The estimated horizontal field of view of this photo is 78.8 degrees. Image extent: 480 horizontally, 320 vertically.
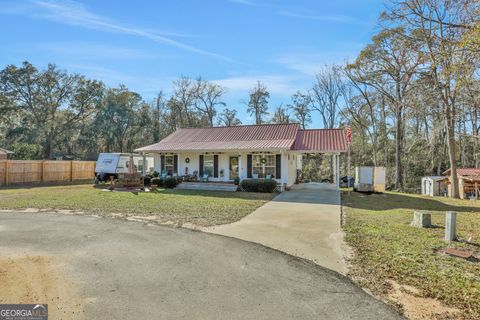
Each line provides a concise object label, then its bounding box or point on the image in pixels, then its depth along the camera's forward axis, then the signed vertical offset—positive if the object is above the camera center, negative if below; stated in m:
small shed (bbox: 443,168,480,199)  19.26 -1.09
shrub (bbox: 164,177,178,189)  18.27 -1.07
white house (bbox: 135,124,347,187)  17.72 +0.95
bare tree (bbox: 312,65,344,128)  33.28 +8.63
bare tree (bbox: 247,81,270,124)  38.00 +8.33
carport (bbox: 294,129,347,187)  17.11 +1.54
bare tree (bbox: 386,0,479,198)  7.31 +3.95
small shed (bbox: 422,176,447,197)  21.95 -1.45
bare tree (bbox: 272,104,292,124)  37.75 +6.58
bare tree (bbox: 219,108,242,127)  40.59 +6.75
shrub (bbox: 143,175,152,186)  19.72 -1.03
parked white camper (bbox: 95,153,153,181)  21.66 -0.03
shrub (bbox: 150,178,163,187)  18.77 -1.10
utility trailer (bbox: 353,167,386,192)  17.47 -0.80
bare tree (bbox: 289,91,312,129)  37.00 +7.26
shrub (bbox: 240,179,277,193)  16.11 -1.09
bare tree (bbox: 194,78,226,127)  38.97 +9.67
